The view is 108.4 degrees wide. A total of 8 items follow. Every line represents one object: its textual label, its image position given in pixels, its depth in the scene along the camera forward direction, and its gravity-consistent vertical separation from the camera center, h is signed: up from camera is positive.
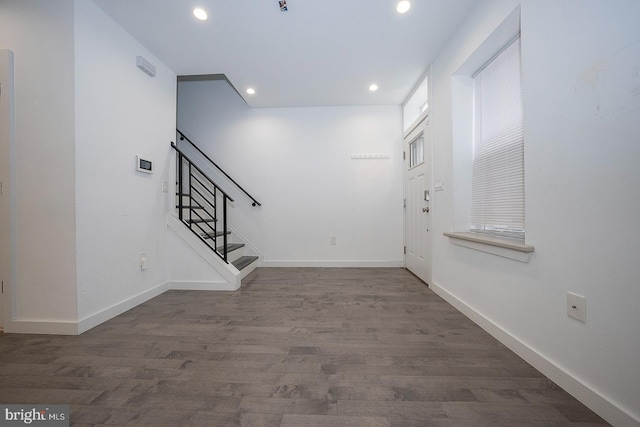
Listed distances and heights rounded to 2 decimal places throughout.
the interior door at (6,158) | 1.80 +0.43
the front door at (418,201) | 2.95 +0.15
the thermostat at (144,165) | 2.40 +0.51
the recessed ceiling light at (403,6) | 1.93 +1.75
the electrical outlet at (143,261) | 2.44 -0.52
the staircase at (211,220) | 3.18 -0.12
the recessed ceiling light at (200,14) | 2.04 +1.79
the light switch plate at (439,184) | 2.54 +0.30
